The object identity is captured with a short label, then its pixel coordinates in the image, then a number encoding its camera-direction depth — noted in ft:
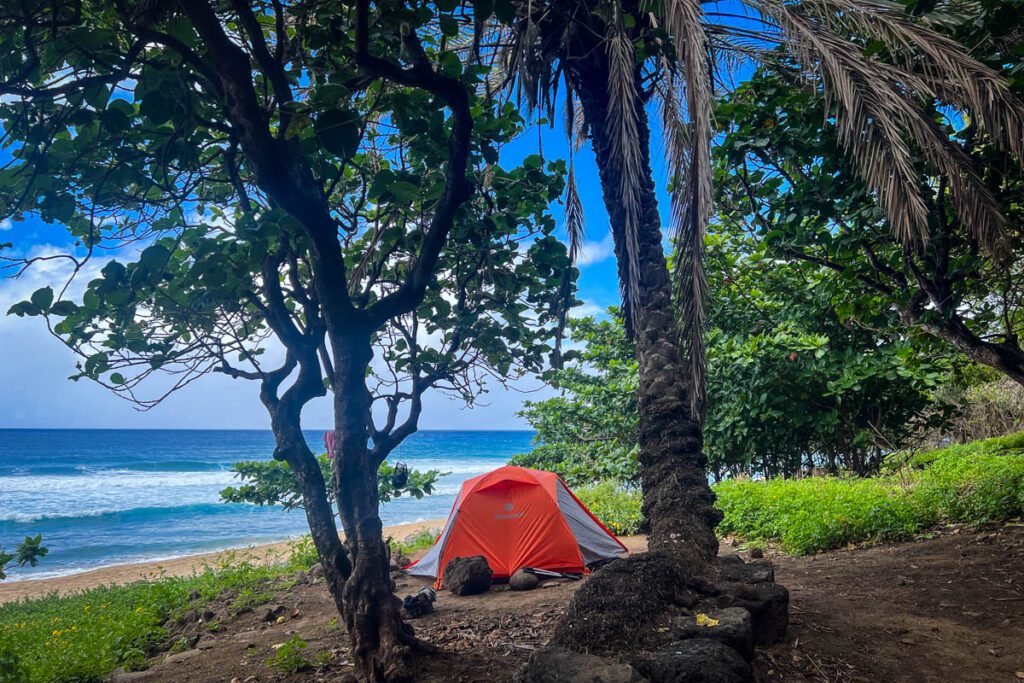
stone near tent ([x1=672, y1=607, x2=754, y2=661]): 9.75
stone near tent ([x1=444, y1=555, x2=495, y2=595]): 21.70
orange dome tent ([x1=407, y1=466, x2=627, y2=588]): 24.26
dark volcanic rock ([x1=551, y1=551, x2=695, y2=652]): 9.87
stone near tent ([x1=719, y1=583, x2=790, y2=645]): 11.42
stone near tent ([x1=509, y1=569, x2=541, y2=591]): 22.07
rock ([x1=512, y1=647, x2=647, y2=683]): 8.08
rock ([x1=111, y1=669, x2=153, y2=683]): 13.97
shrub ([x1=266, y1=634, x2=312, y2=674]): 12.41
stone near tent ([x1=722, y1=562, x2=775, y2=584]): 12.66
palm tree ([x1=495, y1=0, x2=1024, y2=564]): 12.59
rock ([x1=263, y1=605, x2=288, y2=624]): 19.85
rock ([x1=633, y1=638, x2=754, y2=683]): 8.38
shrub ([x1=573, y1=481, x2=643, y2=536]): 33.81
